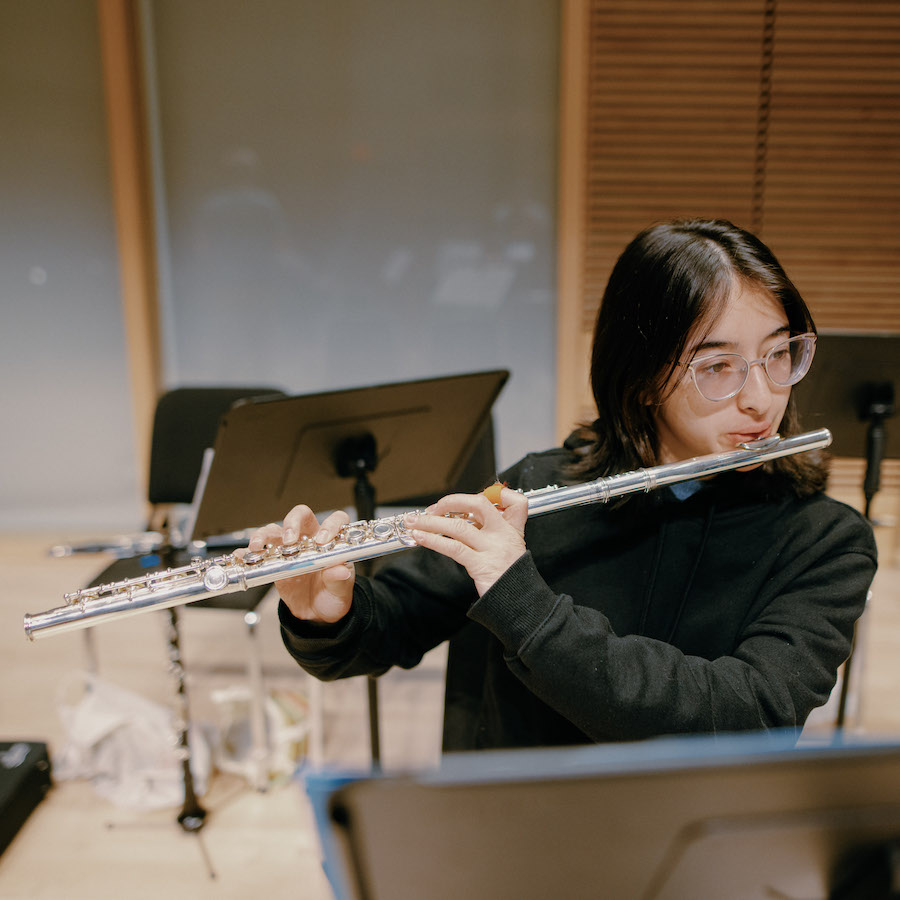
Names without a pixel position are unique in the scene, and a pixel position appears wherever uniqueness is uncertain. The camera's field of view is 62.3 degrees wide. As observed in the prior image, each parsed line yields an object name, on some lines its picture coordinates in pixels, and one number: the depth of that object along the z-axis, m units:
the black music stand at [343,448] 1.46
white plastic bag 2.03
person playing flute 0.86
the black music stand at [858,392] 1.74
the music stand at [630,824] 0.53
